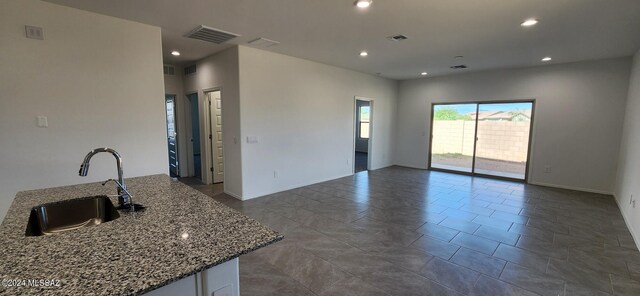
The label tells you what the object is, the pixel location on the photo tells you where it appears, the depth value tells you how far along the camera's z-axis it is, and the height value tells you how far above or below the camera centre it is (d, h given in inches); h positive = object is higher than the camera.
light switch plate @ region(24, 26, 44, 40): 109.0 +34.5
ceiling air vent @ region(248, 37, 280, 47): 159.8 +47.0
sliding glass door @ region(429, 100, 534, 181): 243.8 -13.5
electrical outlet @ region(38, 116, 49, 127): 113.3 -0.8
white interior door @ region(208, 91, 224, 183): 225.8 -12.5
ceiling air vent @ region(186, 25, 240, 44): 141.4 +46.7
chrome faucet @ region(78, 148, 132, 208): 63.0 -16.2
